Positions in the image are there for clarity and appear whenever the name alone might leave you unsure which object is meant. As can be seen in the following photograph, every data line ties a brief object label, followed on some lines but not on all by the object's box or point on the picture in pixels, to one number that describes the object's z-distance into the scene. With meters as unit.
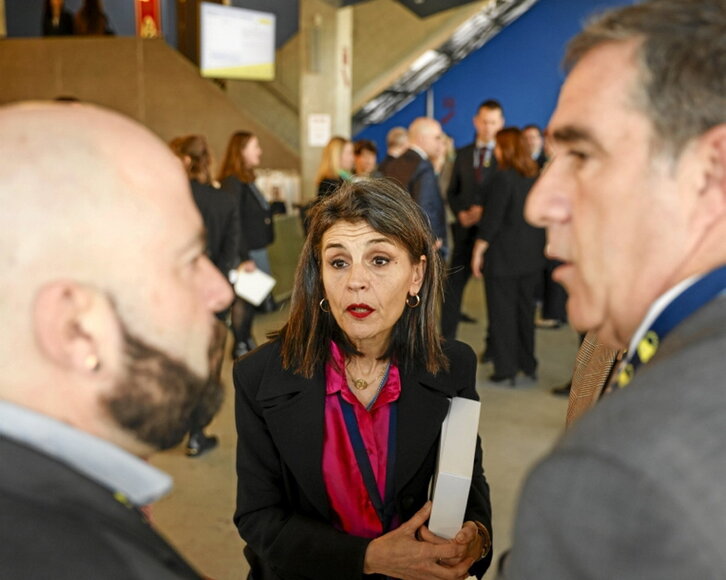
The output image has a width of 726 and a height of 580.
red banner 10.91
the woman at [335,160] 6.61
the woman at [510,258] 5.07
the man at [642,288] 0.59
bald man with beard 0.69
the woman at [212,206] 4.66
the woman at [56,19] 9.54
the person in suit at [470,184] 5.89
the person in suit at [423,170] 5.38
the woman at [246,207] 5.54
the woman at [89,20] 9.55
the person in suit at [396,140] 7.40
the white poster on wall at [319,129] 9.37
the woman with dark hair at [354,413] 1.55
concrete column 9.09
